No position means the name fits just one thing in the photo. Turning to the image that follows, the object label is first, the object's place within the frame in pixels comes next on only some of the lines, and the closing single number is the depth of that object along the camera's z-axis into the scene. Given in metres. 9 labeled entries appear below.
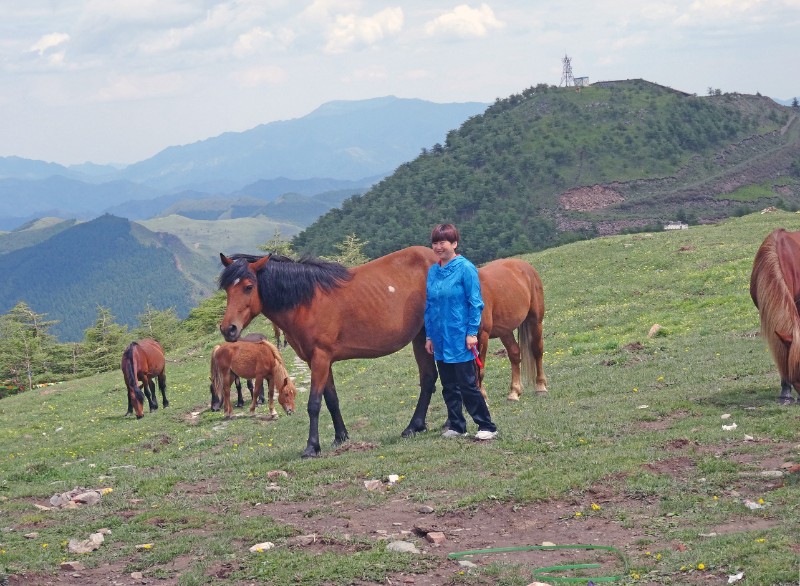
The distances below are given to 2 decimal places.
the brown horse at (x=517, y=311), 16.11
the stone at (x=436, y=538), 8.27
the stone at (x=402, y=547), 7.99
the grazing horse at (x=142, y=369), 24.73
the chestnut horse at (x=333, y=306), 12.59
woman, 12.03
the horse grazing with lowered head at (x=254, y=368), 20.66
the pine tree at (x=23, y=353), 51.47
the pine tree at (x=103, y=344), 53.88
